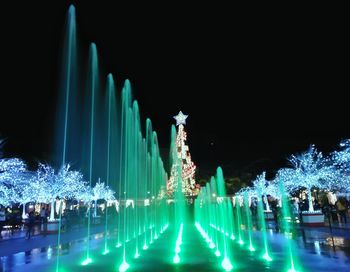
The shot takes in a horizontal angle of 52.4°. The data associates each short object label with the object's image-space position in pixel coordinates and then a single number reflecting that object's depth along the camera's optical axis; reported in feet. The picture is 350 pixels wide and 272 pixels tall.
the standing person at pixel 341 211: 92.61
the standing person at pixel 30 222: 71.61
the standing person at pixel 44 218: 81.06
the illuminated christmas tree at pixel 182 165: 163.97
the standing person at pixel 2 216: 86.75
